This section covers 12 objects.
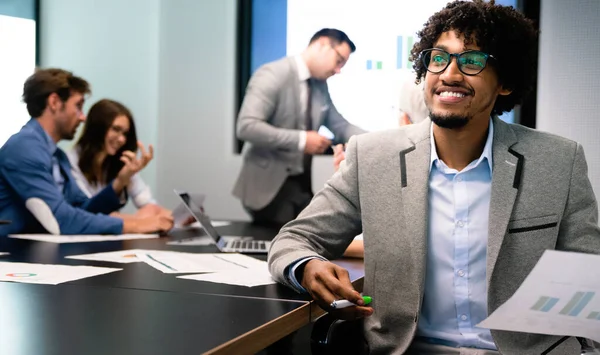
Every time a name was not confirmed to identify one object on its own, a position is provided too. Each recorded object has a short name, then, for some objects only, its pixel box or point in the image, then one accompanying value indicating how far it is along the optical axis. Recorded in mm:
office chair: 1454
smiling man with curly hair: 1541
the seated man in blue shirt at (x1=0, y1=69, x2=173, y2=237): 2826
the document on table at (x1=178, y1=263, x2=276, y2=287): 1650
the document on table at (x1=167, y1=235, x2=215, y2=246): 2578
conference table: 1041
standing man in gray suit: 4582
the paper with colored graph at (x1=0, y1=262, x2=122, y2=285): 1602
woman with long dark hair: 3684
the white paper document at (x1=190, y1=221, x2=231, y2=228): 3511
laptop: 2322
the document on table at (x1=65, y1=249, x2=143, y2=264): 1993
